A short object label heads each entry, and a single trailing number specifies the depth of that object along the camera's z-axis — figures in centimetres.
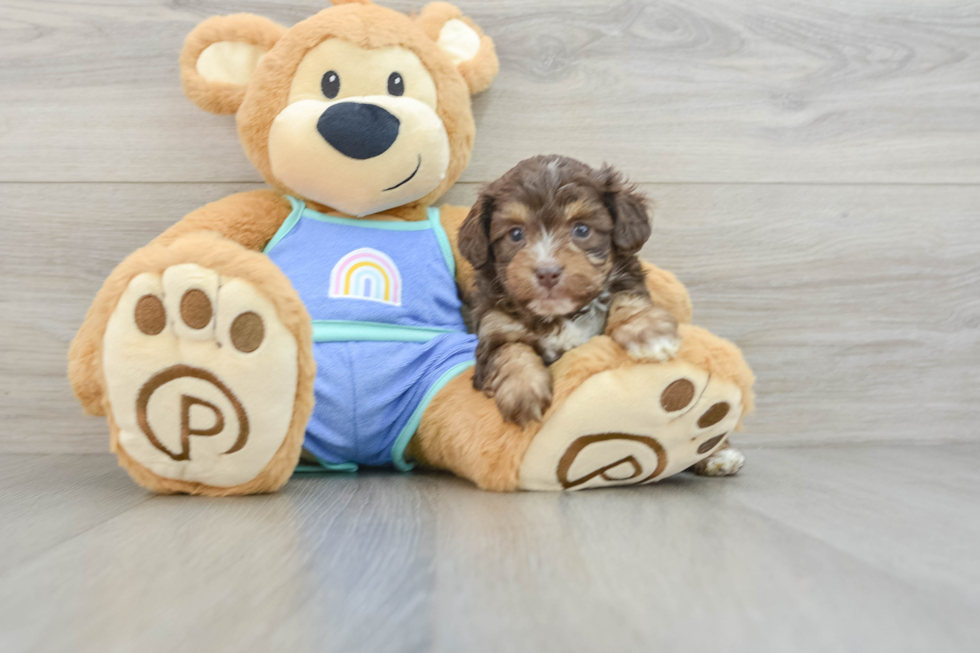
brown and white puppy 50
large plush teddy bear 47
